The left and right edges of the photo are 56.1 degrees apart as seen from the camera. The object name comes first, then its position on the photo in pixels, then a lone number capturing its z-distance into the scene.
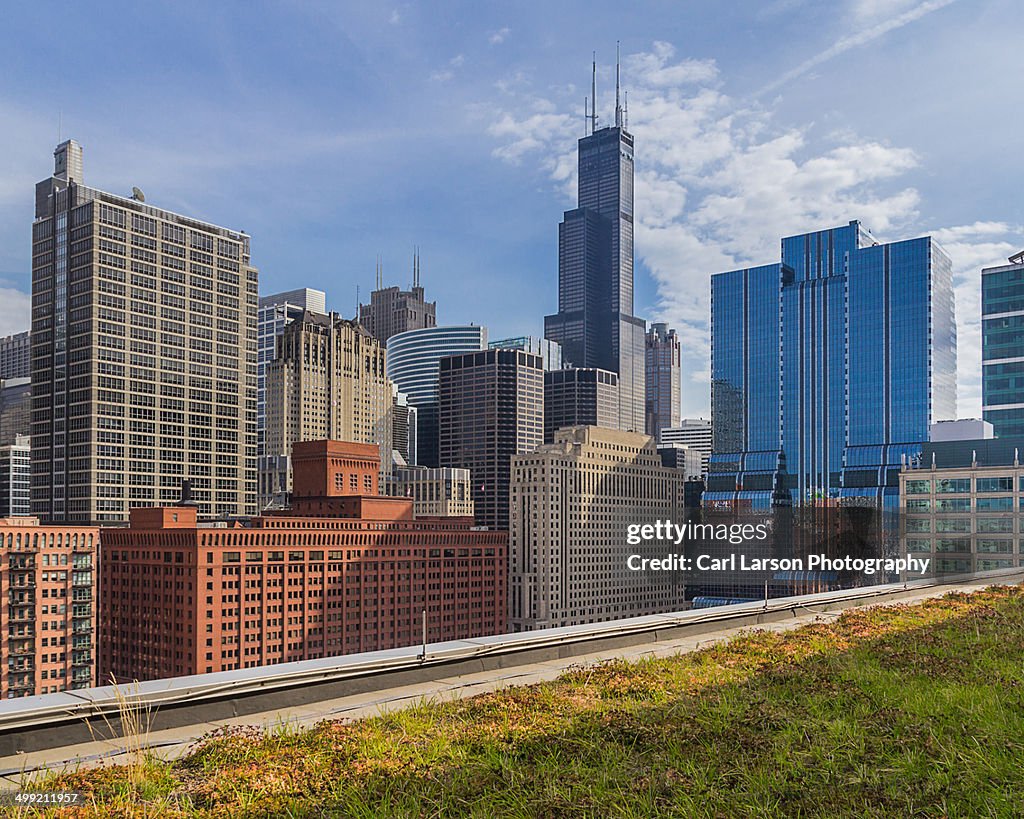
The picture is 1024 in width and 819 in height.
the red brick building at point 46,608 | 114.88
